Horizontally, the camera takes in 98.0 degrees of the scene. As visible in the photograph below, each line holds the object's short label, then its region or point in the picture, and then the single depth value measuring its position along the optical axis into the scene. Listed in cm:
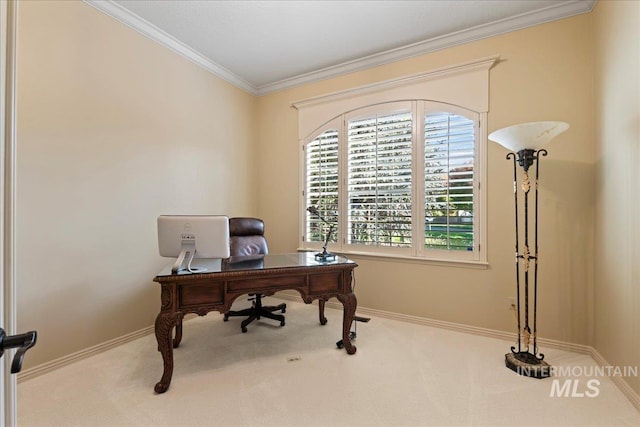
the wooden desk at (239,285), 181
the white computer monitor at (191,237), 188
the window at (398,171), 269
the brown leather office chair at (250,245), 287
